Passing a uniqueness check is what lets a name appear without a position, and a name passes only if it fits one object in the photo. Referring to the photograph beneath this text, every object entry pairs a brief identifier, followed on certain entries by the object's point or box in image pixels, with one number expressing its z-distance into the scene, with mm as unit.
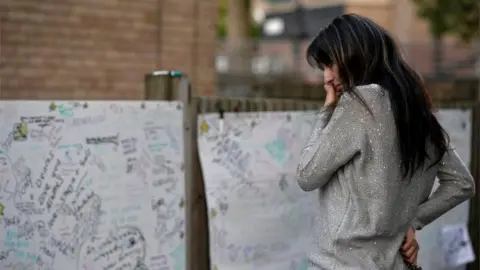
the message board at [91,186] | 6086
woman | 4898
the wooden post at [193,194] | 7473
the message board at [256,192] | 7707
